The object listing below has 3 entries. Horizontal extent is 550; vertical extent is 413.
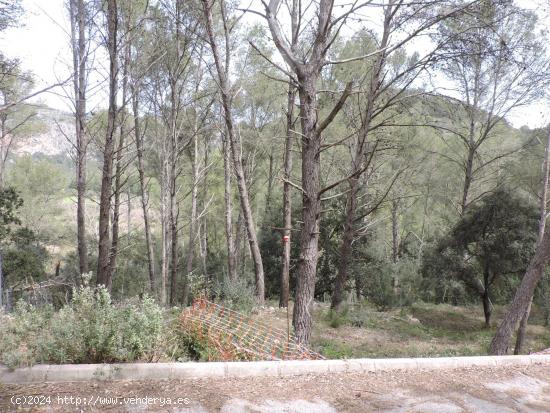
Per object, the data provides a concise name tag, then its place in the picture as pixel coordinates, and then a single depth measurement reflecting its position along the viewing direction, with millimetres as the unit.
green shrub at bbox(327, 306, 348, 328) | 11188
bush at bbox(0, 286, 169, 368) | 3594
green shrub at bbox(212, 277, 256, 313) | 8768
